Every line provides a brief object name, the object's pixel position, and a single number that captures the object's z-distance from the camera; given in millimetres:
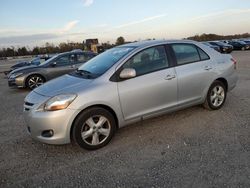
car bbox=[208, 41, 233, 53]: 22193
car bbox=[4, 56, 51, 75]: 14460
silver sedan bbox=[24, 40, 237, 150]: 2745
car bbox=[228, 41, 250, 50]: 25703
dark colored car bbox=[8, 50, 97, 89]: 7442
